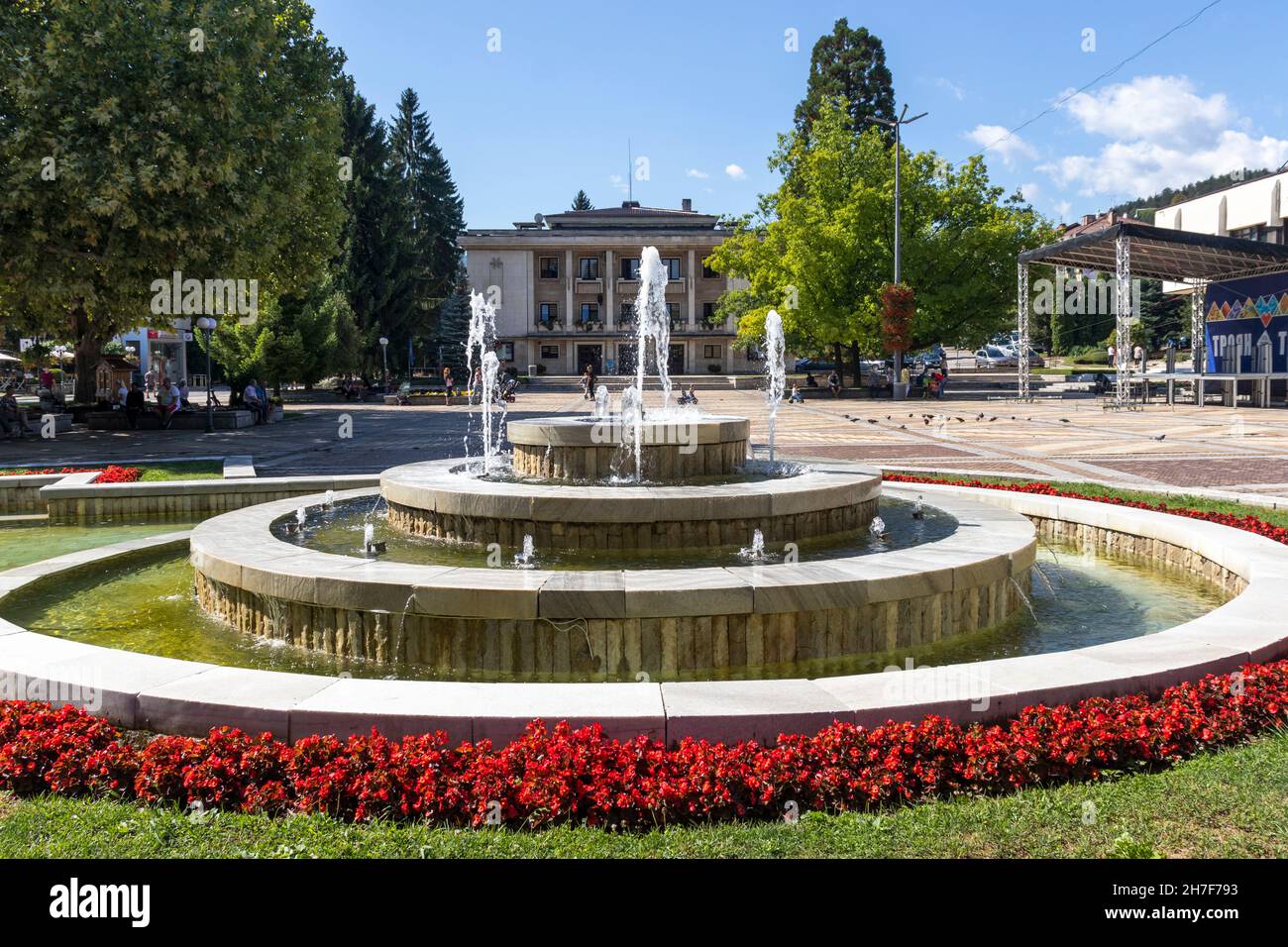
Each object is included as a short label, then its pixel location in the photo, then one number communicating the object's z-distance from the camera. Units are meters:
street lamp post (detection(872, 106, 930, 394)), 42.92
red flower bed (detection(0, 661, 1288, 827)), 4.08
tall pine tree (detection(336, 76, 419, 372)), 52.31
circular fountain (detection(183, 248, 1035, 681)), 6.29
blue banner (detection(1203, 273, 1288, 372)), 33.75
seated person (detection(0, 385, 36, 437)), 24.20
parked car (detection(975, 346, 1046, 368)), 71.44
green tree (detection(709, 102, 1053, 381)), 43.59
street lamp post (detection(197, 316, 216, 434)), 26.42
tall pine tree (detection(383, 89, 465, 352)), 72.94
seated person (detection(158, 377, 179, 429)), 27.50
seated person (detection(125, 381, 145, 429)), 26.67
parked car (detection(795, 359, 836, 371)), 65.12
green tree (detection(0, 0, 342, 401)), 20.72
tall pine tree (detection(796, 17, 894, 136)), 56.06
